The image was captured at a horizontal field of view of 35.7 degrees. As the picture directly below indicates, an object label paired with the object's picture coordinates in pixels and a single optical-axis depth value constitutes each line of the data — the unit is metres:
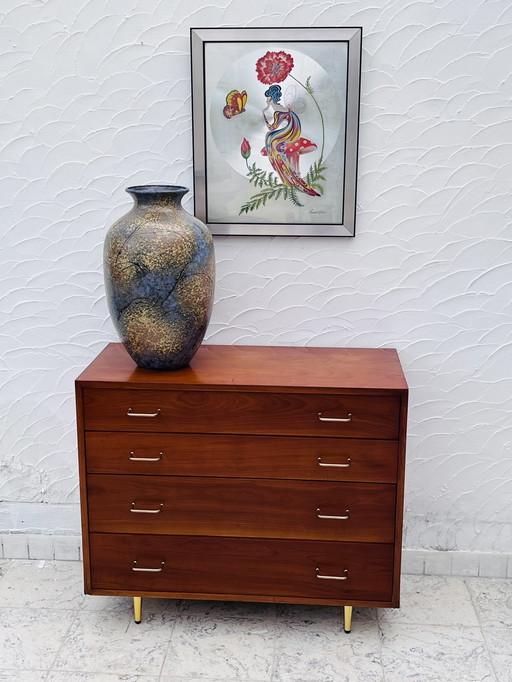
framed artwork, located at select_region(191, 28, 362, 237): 2.34
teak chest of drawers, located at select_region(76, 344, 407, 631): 2.20
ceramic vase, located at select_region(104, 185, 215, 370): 2.16
